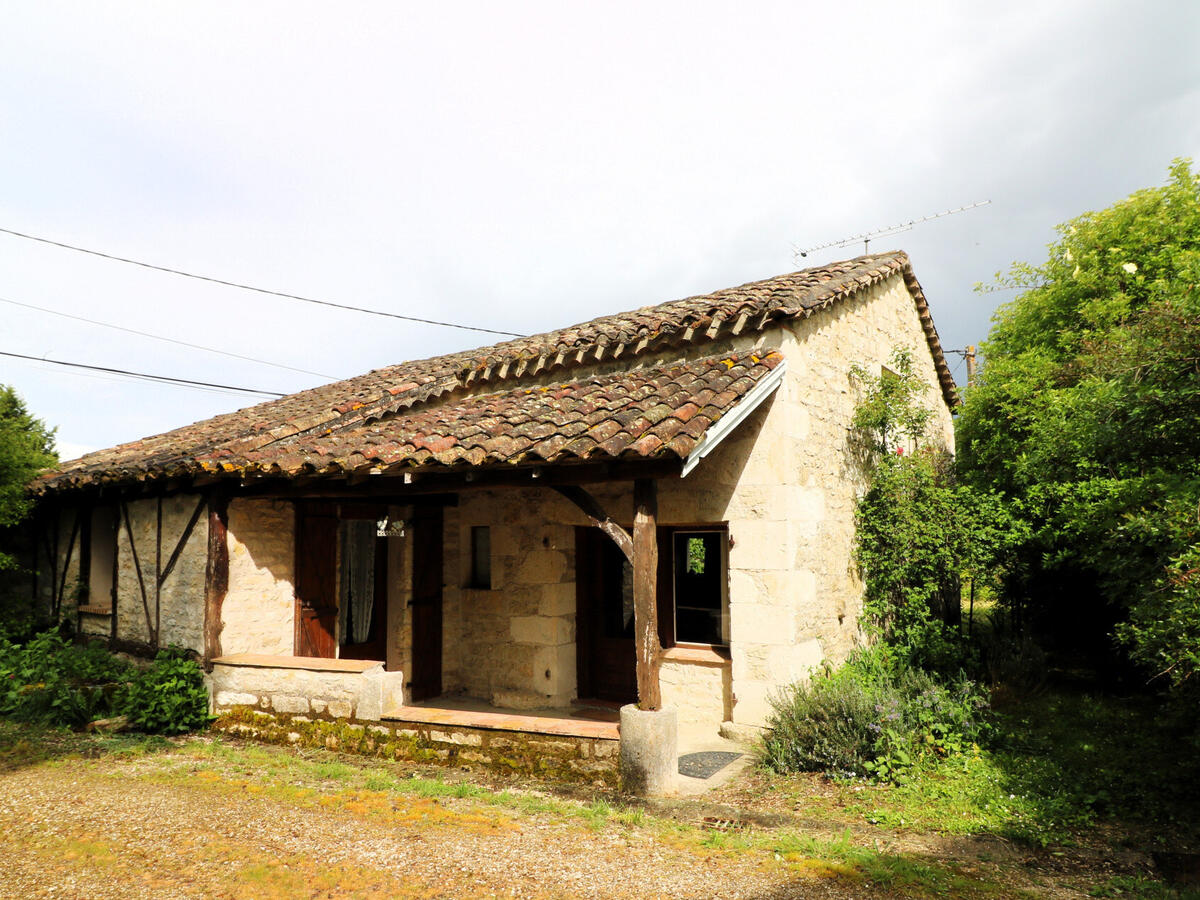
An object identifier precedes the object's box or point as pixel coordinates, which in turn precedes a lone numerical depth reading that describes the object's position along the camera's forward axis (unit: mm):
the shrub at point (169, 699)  7125
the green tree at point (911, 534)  7863
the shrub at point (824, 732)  5852
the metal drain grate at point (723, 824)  4797
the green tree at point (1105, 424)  5219
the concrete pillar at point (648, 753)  5328
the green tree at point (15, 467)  9461
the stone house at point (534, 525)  6500
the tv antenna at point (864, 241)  10388
